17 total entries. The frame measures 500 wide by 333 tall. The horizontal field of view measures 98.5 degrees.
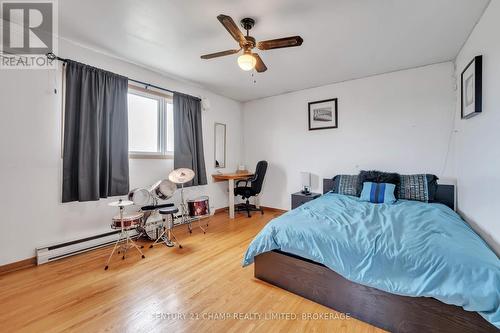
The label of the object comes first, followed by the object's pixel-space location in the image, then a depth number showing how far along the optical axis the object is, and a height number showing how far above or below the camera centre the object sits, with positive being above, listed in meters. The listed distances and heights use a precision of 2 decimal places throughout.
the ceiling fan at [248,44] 1.90 +1.15
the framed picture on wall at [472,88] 2.09 +0.81
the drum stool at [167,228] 2.89 -0.88
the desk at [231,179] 4.33 -0.28
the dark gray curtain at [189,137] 3.76 +0.51
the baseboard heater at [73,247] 2.40 -1.01
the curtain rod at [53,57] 2.46 +1.24
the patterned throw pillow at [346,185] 3.43 -0.32
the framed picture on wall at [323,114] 4.07 +1.00
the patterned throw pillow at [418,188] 3.00 -0.32
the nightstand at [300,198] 3.82 -0.59
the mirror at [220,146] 4.68 +0.43
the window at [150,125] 3.32 +0.66
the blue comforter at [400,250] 1.24 -0.61
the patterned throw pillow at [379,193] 2.96 -0.39
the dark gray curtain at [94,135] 2.59 +0.39
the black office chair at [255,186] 4.37 -0.43
